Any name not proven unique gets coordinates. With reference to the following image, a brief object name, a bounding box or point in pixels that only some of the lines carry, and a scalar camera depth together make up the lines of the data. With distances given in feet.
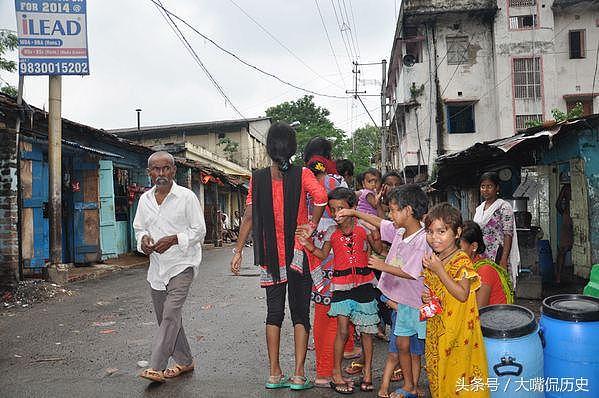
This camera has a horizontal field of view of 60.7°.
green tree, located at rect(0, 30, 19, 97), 47.75
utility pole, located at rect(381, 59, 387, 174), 75.41
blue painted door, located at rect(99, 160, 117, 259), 41.93
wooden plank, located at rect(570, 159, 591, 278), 28.84
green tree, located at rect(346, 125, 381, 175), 154.71
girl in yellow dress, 9.87
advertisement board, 28.81
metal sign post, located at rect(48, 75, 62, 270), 30.30
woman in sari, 17.26
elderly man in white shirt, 13.67
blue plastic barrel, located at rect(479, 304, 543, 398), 9.99
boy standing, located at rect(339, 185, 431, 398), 11.53
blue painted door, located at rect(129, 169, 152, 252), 54.39
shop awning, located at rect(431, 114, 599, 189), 24.12
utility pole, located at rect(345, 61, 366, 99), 88.83
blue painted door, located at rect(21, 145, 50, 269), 32.94
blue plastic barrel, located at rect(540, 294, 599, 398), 10.27
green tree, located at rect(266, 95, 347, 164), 145.59
